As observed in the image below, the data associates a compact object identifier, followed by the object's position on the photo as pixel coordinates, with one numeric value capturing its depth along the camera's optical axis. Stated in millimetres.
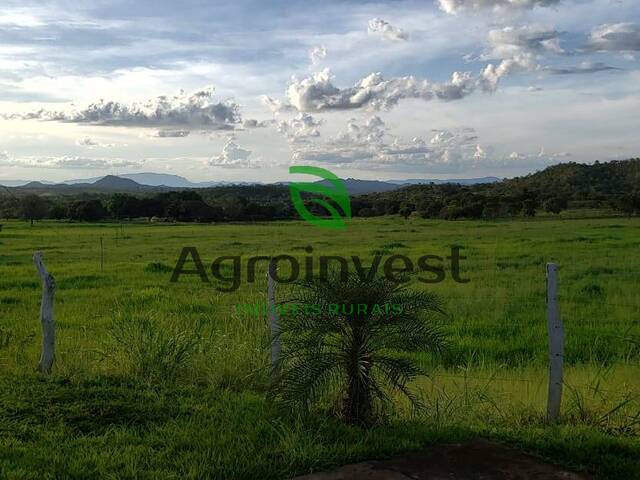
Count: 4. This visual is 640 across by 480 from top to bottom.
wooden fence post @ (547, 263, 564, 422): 5551
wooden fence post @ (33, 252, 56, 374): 6820
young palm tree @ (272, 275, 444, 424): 5281
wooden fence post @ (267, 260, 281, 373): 6211
